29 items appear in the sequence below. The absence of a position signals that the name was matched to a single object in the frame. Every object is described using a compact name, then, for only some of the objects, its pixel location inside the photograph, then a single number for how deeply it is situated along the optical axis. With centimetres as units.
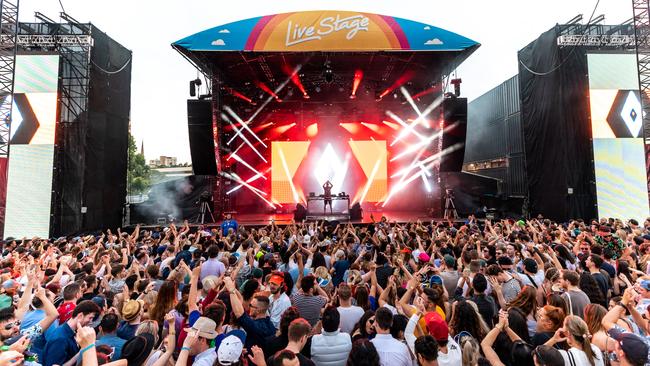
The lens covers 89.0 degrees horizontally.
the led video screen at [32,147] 1214
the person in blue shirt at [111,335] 253
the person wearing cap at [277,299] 346
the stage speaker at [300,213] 1549
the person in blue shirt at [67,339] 248
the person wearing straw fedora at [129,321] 268
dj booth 1552
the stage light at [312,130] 1975
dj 1588
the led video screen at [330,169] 1962
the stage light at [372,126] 1966
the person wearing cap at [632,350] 191
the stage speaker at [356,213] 1527
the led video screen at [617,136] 1352
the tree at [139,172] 3247
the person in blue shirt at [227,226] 1088
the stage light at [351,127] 2000
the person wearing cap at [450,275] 433
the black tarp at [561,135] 1384
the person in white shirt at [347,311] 312
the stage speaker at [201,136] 1444
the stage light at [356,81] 1595
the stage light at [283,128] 1967
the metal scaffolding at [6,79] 996
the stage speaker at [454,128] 1511
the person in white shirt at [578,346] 209
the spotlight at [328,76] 1473
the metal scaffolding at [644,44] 1168
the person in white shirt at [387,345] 243
